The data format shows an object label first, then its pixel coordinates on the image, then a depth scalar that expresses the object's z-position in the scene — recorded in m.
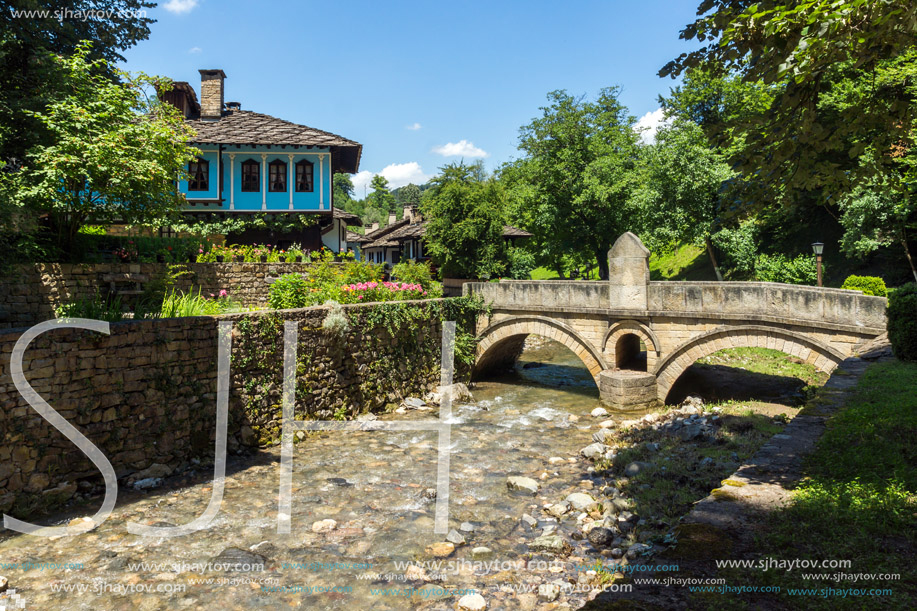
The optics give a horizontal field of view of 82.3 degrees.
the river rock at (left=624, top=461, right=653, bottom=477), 9.10
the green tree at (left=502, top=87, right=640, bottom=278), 25.31
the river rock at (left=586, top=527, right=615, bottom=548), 6.75
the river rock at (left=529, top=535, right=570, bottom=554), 6.73
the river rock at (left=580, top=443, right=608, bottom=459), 10.52
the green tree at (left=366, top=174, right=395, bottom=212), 82.19
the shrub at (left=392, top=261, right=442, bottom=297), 17.78
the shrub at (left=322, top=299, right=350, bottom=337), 12.22
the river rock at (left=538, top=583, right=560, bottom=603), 5.63
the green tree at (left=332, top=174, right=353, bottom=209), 93.94
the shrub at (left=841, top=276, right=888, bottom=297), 15.78
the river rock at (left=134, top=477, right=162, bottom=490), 8.21
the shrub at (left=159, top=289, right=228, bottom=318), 9.82
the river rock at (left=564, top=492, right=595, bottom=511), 7.96
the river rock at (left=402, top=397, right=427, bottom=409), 14.63
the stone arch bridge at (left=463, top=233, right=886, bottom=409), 12.04
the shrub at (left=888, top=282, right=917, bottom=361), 8.01
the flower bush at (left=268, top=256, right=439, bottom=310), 12.77
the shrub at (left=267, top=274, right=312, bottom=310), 12.72
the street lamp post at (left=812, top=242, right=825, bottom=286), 14.62
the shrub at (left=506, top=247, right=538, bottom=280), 24.59
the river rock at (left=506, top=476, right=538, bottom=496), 8.89
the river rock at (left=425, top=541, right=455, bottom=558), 6.73
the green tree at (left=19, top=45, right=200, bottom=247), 9.75
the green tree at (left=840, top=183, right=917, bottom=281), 18.66
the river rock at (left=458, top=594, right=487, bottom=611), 5.41
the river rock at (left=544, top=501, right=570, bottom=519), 7.87
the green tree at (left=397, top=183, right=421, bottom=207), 101.94
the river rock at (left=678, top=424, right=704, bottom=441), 10.87
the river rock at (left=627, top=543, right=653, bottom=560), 6.06
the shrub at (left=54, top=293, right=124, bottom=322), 8.17
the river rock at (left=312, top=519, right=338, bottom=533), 7.33
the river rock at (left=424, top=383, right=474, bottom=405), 15.60
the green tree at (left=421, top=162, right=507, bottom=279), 21.58
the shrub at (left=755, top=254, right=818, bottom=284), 22.45
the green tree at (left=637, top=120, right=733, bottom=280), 23.03
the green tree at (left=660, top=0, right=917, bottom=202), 3.75
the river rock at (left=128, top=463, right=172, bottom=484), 8.34
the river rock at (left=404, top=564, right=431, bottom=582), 6.12
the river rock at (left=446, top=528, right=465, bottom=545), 7.01
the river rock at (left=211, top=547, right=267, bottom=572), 6.30
